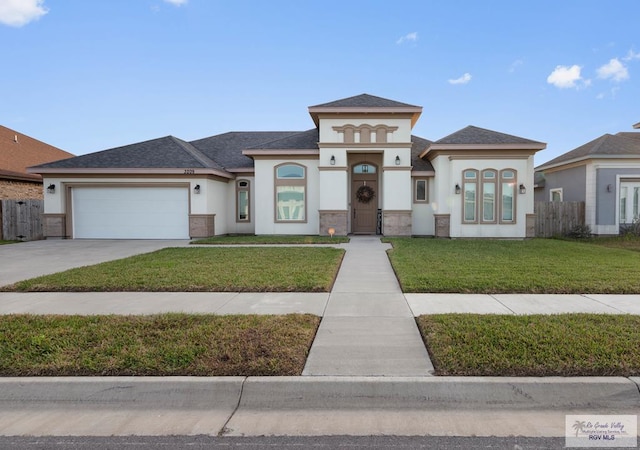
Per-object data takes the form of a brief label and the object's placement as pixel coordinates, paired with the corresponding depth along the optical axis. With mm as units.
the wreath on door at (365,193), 18109
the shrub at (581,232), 17047
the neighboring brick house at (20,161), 19328
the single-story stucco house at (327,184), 15867
